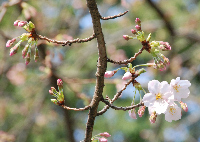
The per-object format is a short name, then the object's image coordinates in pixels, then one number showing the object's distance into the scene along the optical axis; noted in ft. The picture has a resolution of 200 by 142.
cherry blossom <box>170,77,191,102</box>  3.91
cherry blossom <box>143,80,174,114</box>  3.88
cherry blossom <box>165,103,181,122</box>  3.93
